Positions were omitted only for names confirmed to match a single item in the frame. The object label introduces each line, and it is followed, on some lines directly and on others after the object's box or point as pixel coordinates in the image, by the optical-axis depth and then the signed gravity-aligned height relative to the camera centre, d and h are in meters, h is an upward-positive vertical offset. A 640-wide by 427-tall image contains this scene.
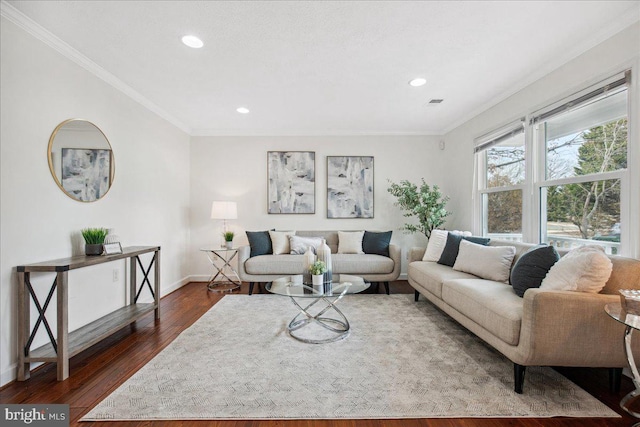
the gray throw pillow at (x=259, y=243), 4.36 -0.45
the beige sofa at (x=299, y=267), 4.06 -0.75
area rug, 1.66 -1.12
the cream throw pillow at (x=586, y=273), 1.80 -0.38
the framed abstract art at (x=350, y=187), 4.95 +0.44
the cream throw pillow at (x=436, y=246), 3.69 -0.42
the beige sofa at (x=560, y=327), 1.68 -0.69
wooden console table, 1.96 -0.78
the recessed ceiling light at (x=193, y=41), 2.30 +1.38
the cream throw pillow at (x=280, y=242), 4.44 -0.45
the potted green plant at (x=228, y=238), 4.49 -0.38
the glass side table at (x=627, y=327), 1.38 -0.52
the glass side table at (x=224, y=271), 4.63 -0.98
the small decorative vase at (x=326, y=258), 2.91 -0.45
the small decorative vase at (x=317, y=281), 2.79 -0.65
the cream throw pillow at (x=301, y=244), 4.42 -0.47
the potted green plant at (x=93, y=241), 2.49 -0.24
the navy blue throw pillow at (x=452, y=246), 3.32 -0.39
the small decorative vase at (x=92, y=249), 2.48 -0.31
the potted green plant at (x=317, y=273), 2.80 -0.58
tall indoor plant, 4.34 +0.13
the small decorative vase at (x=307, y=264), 2.88 -0.50
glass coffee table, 2.59 -1.08
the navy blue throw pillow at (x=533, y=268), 2.18 -0.42
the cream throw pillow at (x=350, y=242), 4.50 -0.45
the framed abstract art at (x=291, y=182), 4.94 +0.53
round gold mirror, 2.38 +0.47
